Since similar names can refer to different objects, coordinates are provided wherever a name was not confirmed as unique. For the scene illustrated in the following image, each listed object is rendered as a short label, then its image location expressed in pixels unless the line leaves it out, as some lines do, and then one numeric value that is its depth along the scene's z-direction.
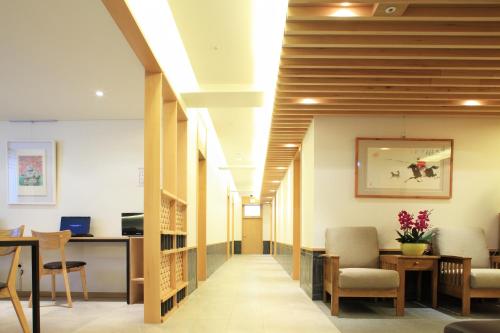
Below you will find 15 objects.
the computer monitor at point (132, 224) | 5.80
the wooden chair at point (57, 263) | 5.11
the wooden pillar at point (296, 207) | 8.74
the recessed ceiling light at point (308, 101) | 4.97
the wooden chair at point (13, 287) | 3.53
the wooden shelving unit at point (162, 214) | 4.12
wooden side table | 4.58
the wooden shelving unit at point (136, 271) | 5.29
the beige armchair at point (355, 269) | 4.47
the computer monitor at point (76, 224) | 5.95
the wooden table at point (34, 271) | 3.07
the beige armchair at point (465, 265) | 4.42
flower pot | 4.86
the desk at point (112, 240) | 5.29
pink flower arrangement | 5.01
